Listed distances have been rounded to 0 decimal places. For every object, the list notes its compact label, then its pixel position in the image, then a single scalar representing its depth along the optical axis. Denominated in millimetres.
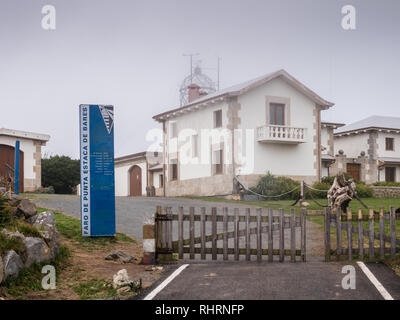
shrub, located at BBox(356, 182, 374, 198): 32688
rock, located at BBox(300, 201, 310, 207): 24891
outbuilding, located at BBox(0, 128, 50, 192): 31516
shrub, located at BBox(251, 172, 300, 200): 30433
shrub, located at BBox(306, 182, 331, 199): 30812
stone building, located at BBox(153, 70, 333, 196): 32562
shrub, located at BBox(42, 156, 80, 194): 43500
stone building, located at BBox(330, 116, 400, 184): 42750
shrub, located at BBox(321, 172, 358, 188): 34969
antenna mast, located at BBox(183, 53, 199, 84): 48938
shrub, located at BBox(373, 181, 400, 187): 38281
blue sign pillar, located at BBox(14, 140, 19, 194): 18831
